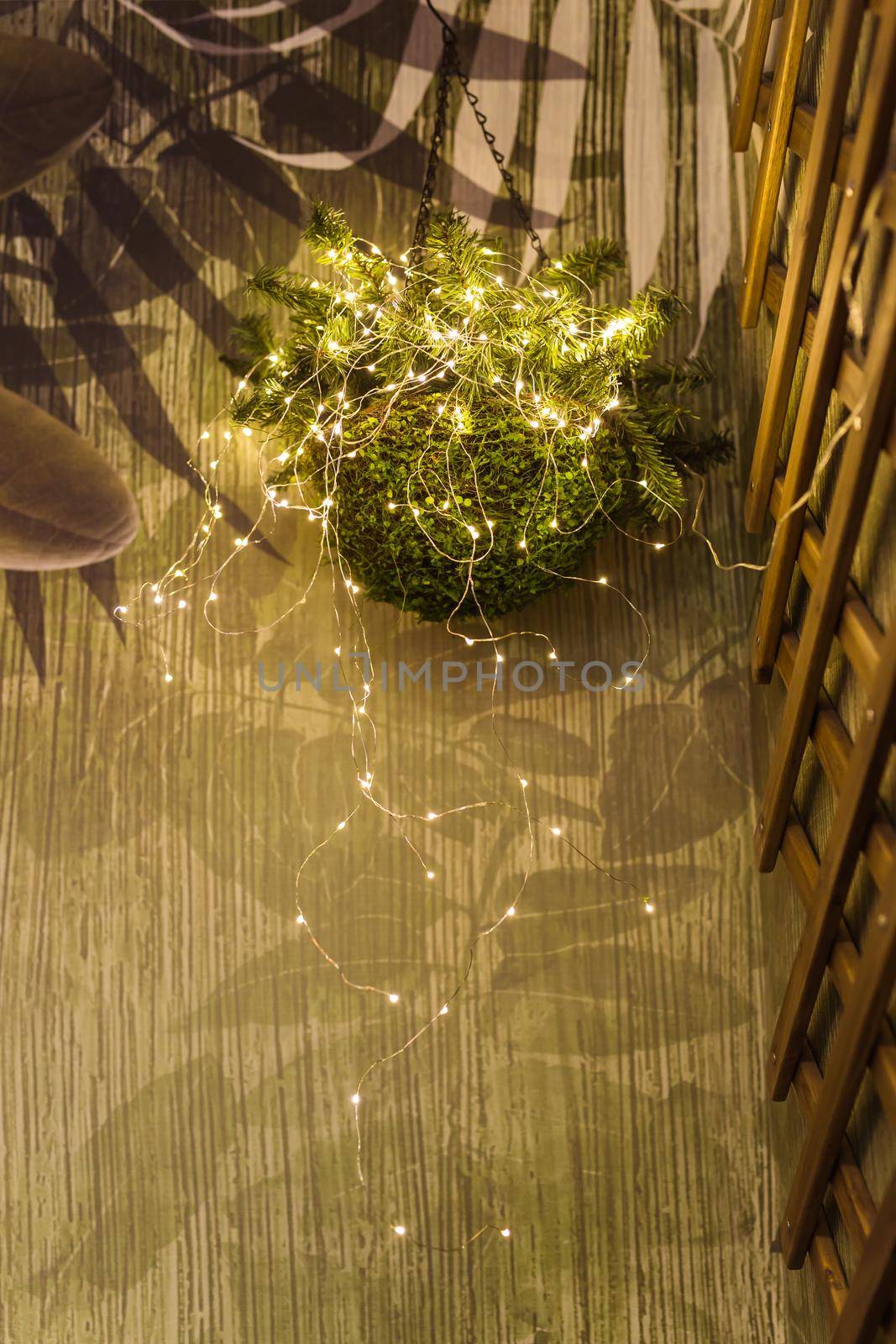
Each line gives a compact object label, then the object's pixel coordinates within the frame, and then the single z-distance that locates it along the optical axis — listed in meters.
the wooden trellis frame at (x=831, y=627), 0.87
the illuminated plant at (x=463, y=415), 1.13
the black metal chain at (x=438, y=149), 1.28
